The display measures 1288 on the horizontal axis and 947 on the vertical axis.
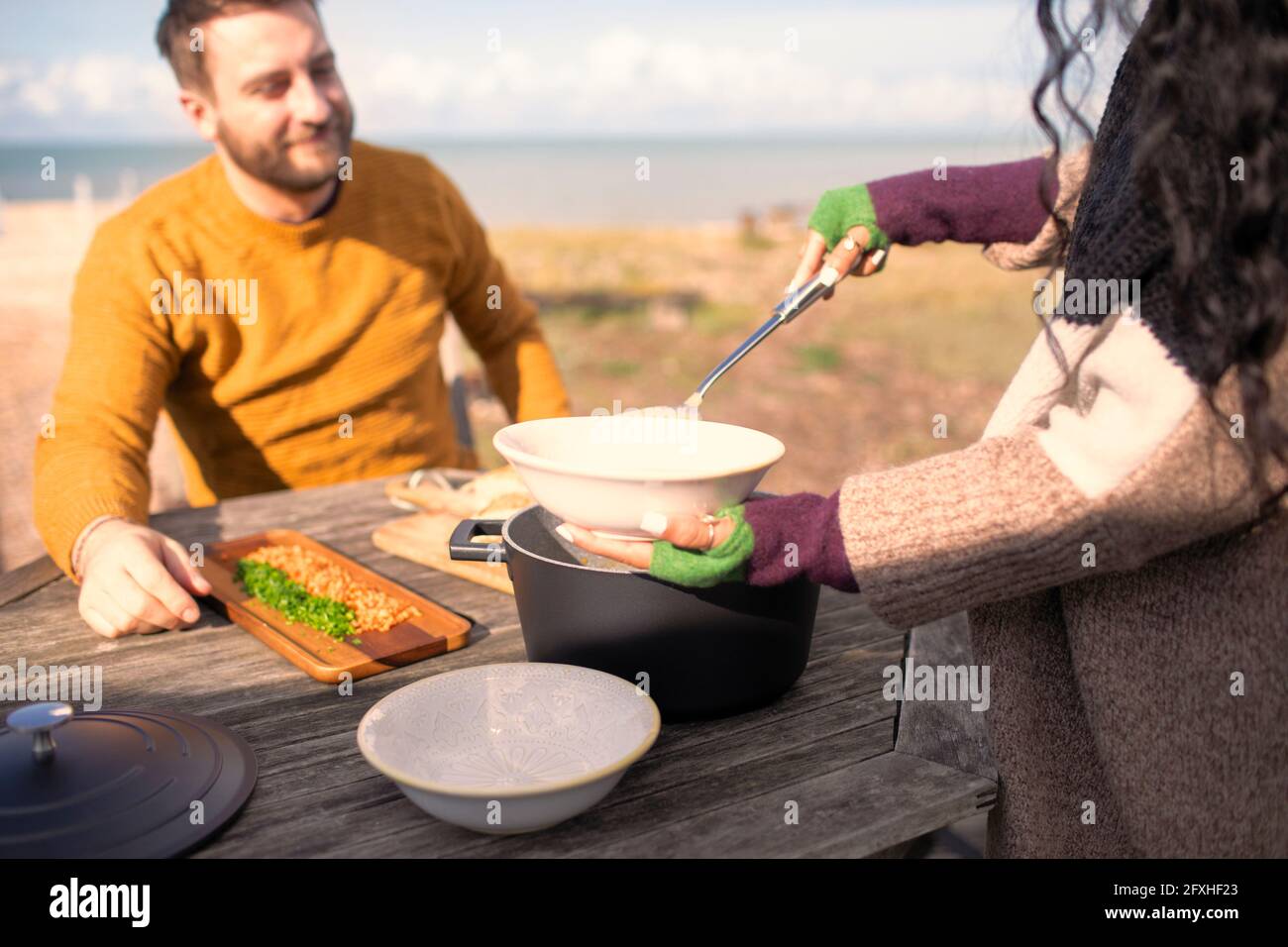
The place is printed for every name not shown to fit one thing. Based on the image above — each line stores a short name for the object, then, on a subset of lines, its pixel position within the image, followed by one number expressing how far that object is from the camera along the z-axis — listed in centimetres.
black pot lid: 100
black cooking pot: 119
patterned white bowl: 101
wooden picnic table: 106
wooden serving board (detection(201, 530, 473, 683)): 143
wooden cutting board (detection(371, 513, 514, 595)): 178
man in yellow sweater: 246
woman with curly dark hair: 97
